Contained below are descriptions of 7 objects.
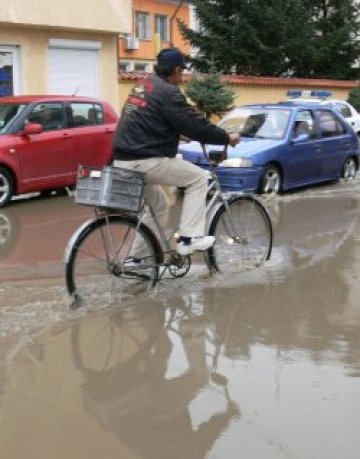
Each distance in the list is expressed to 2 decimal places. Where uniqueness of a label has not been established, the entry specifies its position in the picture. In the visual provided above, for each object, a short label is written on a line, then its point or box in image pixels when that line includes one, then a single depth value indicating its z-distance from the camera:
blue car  11.12
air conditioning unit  42.14
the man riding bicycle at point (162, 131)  5.59
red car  10.72
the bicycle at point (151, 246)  5.55
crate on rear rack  5.39
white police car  23.08
